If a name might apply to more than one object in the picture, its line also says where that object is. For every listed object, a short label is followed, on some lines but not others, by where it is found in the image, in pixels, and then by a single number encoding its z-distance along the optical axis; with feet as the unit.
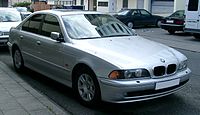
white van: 50.11
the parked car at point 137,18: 74.18
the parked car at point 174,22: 59.69
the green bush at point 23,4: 153.71
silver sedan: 15.02
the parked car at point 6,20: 34.54
